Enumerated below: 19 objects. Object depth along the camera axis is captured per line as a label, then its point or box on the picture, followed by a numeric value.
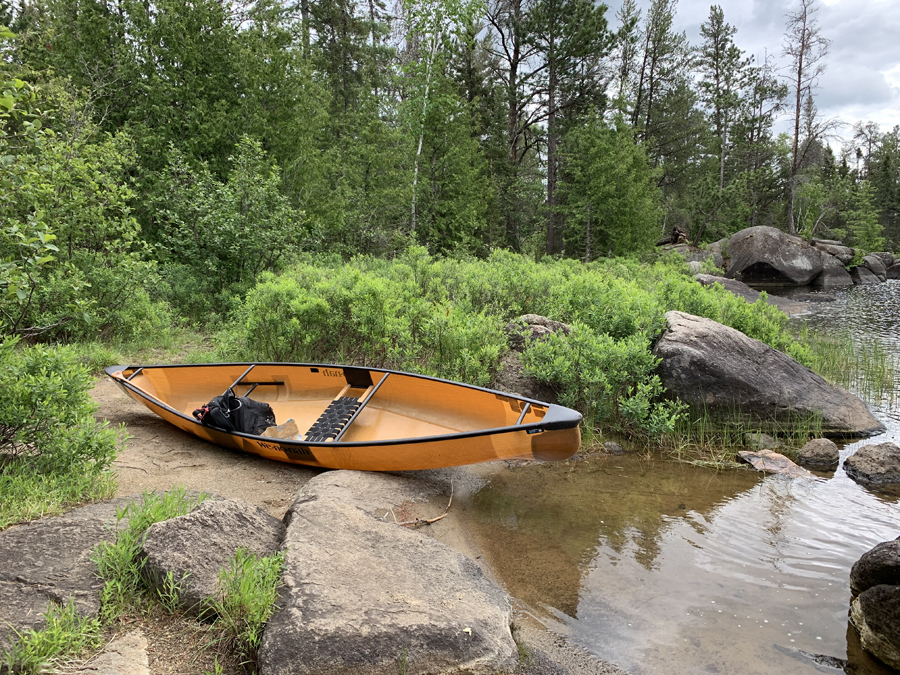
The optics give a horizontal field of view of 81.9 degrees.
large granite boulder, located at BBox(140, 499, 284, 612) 2.57
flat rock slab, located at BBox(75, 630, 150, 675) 2.09
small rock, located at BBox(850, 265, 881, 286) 27.64
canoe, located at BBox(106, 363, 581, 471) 4.20
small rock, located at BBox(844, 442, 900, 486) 5.33
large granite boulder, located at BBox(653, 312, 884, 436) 6.63
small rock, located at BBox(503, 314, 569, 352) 7.37
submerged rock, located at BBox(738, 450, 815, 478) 5.57
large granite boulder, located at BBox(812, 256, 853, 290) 26.18
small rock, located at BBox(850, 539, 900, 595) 3.11
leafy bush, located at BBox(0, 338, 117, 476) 3.41
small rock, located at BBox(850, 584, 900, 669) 2.89
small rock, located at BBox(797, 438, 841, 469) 5.82
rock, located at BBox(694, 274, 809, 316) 18.39
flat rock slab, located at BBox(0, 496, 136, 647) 2.25
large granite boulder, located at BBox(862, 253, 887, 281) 29.49
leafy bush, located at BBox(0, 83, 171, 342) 7.39
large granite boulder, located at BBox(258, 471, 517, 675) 2.38
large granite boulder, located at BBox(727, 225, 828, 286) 26.22
